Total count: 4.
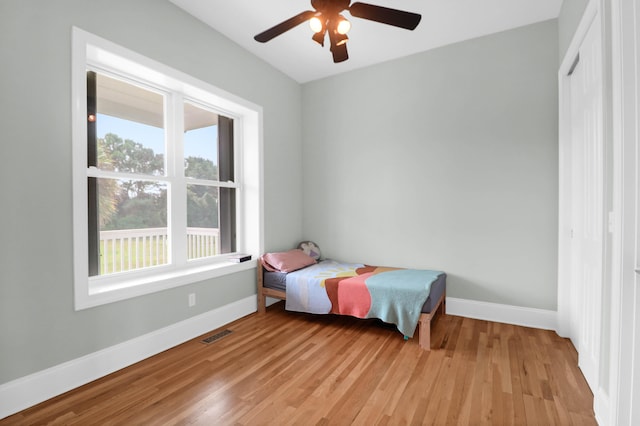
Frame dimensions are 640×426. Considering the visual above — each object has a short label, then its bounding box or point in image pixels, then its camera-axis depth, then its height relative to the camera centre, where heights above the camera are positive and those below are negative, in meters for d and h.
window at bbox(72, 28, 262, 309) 2.17 +0.29
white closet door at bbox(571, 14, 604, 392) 1.91 +0.04
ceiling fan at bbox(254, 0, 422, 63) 1.81 +1.16
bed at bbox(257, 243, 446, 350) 2.62 -0.77
